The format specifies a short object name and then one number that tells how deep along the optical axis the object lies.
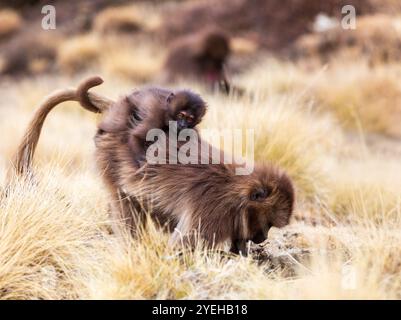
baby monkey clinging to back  7.14
